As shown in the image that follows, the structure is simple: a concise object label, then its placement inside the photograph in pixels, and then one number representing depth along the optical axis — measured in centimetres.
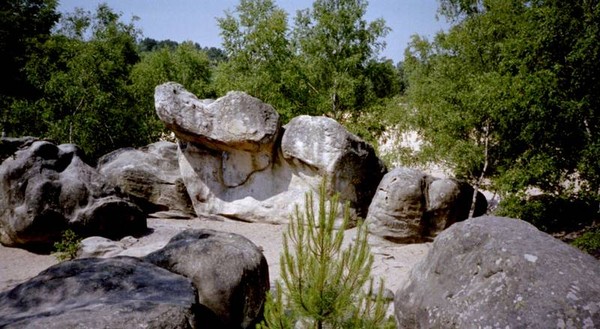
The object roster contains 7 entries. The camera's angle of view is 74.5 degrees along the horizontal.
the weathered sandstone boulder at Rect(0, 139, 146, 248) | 1120
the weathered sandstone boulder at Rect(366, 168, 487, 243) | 1211
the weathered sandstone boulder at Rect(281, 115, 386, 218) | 1327
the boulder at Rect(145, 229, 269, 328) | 666
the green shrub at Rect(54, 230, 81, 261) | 1052
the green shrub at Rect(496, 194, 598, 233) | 1016
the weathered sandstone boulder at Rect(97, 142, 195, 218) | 1502
